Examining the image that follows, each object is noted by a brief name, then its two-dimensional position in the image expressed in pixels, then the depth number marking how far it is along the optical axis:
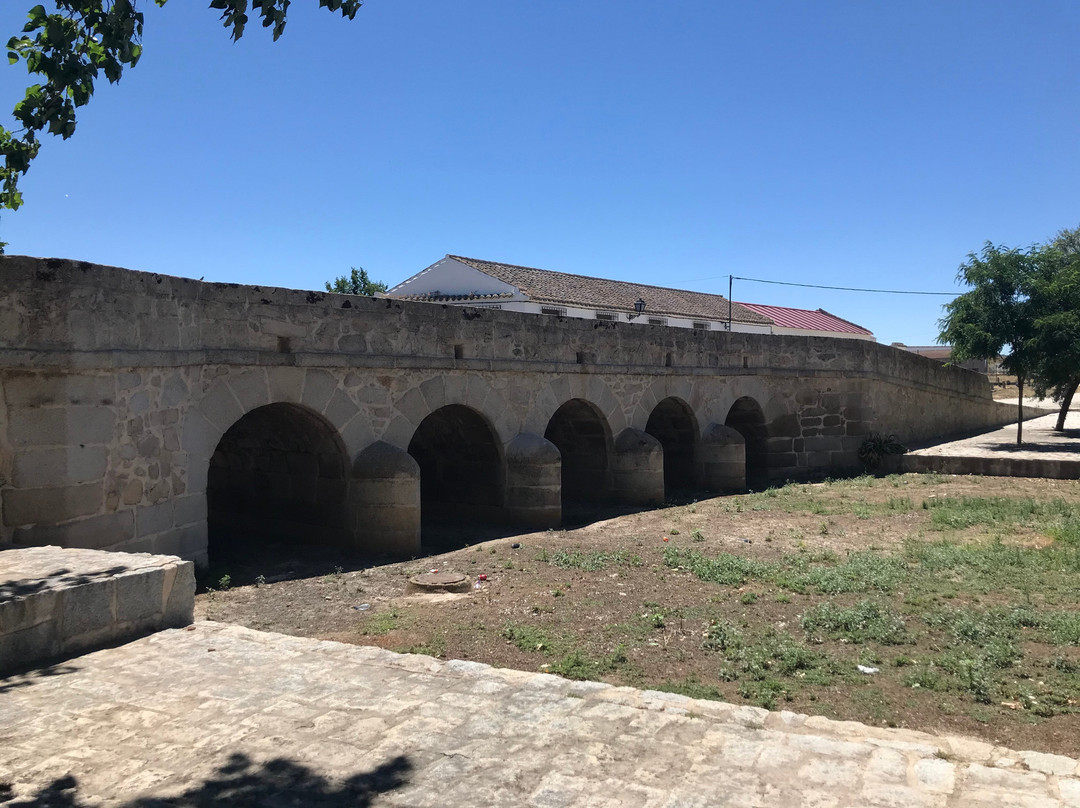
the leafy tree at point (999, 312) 16.67
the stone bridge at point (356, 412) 6.11
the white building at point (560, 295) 25.86
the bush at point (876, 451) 15.75
